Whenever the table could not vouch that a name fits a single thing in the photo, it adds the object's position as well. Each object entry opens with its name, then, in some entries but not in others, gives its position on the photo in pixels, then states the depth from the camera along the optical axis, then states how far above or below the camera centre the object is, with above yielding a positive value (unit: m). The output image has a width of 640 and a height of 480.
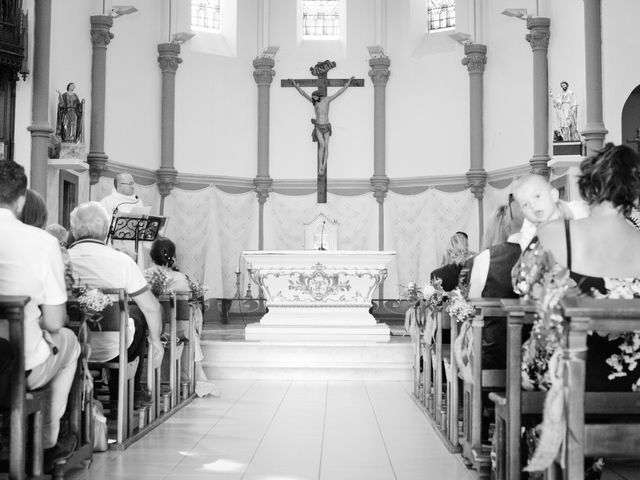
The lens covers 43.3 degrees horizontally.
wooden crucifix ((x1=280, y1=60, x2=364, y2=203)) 11.47 +2.75
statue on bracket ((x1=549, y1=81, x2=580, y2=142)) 9.66 +1.96
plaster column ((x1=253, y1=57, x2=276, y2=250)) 13.45 +2.40
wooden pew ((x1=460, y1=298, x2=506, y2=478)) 3.61 -0.49
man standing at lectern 8.14 +0.79
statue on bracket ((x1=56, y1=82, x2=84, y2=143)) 9.96 +1.93
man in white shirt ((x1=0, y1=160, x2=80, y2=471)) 3.14 -0.02
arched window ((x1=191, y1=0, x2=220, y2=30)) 13.73 +4.44
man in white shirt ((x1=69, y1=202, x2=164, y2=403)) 4.54 +0.01
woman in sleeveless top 2.75 +0.09
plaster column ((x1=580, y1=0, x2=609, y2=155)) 9.04 +2.42
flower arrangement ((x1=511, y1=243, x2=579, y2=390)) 2.43 -0.08
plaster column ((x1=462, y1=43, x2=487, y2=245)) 12.74 +2.47
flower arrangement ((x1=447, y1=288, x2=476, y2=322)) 4.10 -0.18
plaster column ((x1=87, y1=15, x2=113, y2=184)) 11.35 +2.72
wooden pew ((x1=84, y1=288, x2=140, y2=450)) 4.43 -0.52
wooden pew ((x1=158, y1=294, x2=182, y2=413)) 5.85 -0.48
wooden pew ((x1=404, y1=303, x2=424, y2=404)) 6.67 -0.66
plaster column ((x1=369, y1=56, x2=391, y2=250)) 13.32 +2.36
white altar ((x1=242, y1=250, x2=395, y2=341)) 8.92 -0.12
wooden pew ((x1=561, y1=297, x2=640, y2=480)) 2.30 -0.32
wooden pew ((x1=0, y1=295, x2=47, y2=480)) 2.93 -0.47
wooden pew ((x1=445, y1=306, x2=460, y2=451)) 4.51 -0.73
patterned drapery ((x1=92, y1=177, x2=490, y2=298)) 12.86 +0.81
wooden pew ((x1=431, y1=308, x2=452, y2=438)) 5.20 -0.58
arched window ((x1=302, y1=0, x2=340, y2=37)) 13.98 +4.44
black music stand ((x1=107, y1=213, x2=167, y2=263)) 7.02 +0.41
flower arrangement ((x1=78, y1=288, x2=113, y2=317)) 3.90 -0.14
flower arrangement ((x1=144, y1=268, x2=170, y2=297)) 5.66 -0.06
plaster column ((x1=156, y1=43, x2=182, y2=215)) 12.84 +2.50
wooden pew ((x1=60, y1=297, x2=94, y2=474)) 3.73 -0.64
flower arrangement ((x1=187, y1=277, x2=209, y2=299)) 6.88 -0.15
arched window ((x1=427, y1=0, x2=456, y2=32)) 13.42 +4.34
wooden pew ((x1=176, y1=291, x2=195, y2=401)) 6.41 -0.53
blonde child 3.43 +0.33
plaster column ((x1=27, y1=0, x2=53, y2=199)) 9.01 +1.90
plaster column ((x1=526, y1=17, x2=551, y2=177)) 11.20 +2.71
